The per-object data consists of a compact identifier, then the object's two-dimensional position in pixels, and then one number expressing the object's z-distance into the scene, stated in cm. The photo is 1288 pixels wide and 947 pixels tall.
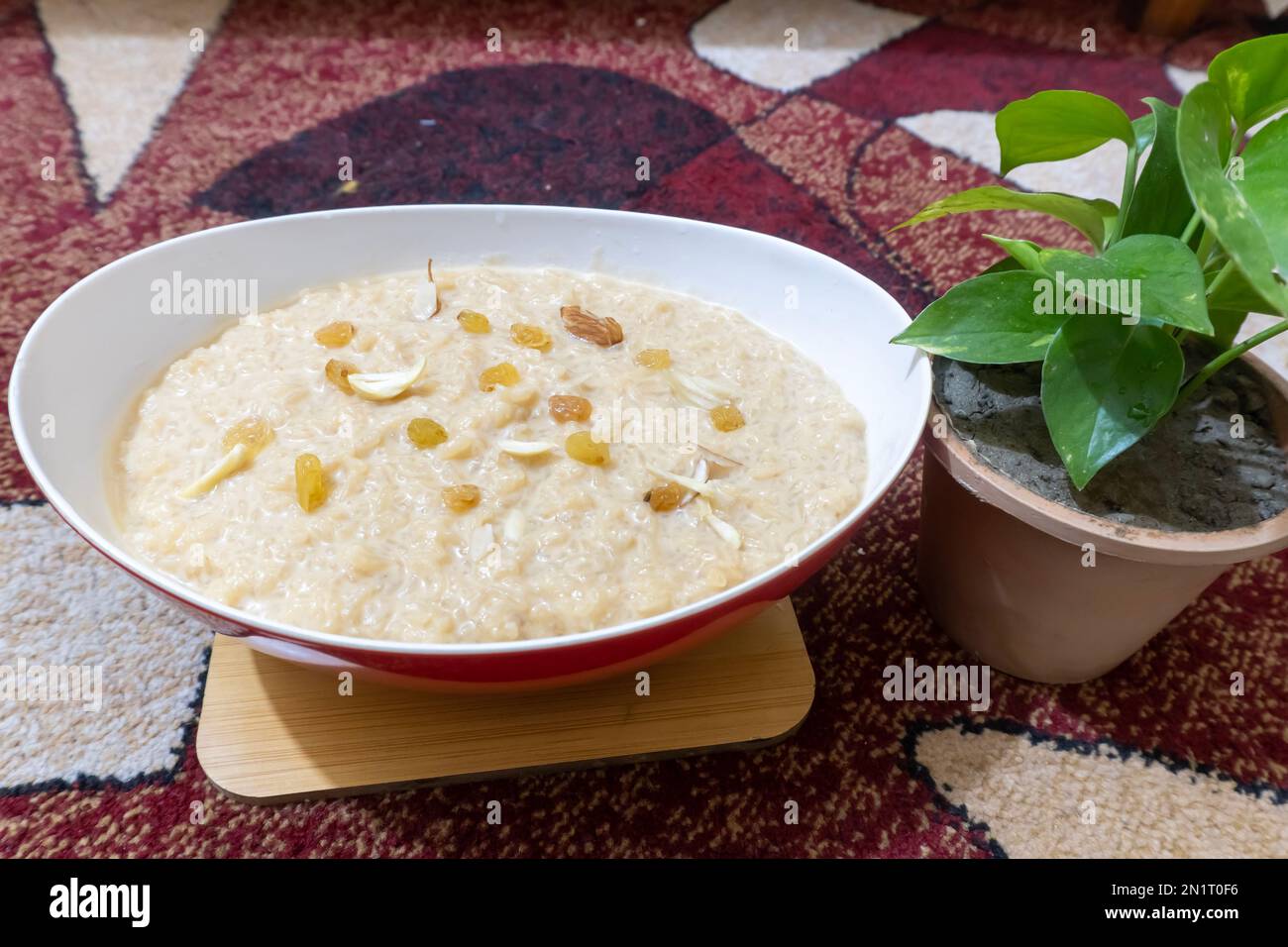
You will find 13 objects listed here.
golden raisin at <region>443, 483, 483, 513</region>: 35
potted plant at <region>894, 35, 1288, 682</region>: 33
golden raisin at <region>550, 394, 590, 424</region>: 38
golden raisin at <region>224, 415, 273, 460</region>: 37
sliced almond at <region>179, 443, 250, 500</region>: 36
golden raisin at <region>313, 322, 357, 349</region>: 41
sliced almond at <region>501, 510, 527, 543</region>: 35
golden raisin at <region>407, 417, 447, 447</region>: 37
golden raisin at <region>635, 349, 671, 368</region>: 41
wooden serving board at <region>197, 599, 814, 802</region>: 36
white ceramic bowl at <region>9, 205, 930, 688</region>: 32
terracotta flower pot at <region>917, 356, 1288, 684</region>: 34
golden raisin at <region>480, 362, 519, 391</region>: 39
